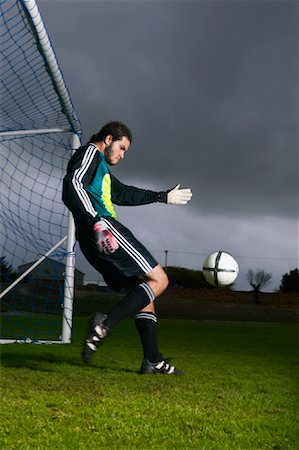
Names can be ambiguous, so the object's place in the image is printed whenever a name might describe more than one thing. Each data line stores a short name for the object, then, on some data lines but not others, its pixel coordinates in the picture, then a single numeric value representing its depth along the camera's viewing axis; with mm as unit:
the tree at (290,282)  35875
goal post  6089
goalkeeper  4250
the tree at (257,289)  32625
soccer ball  5844
